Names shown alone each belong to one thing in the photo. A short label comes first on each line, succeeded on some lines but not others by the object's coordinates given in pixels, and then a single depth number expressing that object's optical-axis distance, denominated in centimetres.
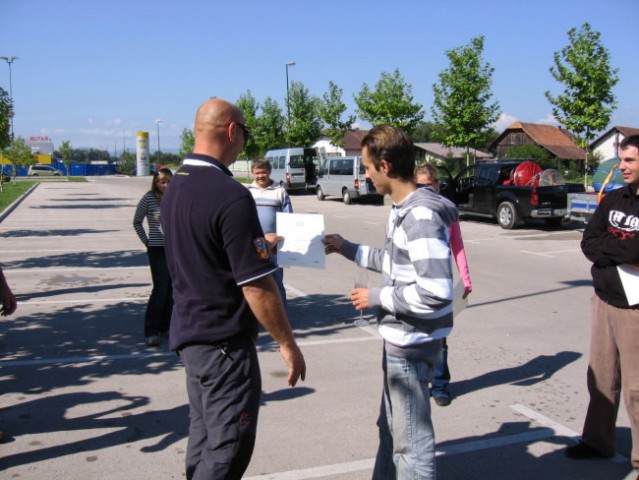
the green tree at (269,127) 4800
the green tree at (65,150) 7638
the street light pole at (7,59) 5128
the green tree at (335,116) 4044
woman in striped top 599
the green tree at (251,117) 4866
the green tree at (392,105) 3325
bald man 235
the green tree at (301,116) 4444
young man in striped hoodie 246
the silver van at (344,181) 2603
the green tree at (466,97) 2567
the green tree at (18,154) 4619
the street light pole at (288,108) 4434
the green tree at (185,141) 7211
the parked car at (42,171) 7243
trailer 1314
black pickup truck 1581
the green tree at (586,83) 2041
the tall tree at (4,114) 2048
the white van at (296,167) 3222
